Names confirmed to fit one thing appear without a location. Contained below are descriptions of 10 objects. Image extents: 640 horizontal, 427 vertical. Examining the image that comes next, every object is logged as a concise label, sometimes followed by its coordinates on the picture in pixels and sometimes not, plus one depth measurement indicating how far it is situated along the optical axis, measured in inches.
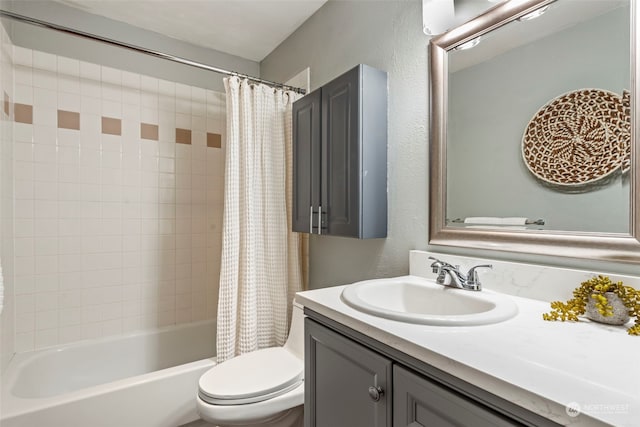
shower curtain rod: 62.0
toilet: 51.5
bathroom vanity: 19.9
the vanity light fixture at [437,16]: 49.4
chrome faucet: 43.8
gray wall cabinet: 57.6
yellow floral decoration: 30.8
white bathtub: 54.2
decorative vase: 30.8
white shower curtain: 72.1
